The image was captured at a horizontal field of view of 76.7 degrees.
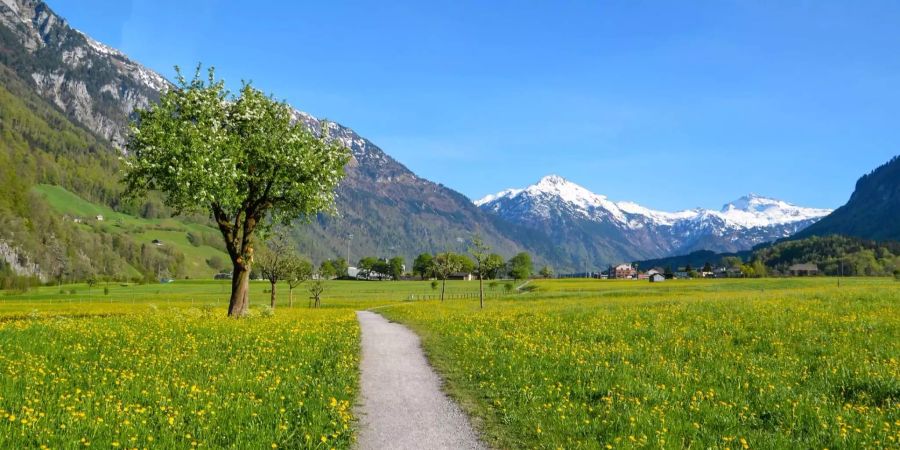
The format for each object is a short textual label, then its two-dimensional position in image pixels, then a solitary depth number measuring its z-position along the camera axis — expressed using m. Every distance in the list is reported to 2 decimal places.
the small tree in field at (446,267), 108.12
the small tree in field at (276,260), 69.38
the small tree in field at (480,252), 75.10
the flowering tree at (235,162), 32.72
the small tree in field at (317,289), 82.12
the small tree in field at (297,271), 76.18
